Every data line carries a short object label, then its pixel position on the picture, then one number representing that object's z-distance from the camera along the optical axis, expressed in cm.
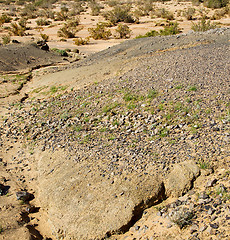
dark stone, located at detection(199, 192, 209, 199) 420
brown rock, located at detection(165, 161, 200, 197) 461
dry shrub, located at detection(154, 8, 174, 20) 2920
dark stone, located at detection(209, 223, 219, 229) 363
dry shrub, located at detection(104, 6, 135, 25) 2958
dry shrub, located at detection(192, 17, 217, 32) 1636
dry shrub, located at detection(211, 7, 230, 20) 2699
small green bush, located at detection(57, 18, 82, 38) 2556
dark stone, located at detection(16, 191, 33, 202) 533
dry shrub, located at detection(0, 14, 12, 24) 3316
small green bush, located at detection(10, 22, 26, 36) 2752
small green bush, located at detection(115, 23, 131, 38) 2369
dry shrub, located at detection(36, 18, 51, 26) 3231
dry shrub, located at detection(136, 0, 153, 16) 3286
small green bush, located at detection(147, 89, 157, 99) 737
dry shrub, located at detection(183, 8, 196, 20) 2786
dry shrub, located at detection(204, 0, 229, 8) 3215
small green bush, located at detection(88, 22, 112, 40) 2419
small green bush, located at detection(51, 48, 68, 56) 1834
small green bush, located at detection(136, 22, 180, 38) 1884
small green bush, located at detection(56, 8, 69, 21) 3447
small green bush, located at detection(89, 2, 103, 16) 3578
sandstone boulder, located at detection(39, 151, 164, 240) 436
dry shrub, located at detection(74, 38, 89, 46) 2242
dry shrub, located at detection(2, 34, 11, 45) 2099
